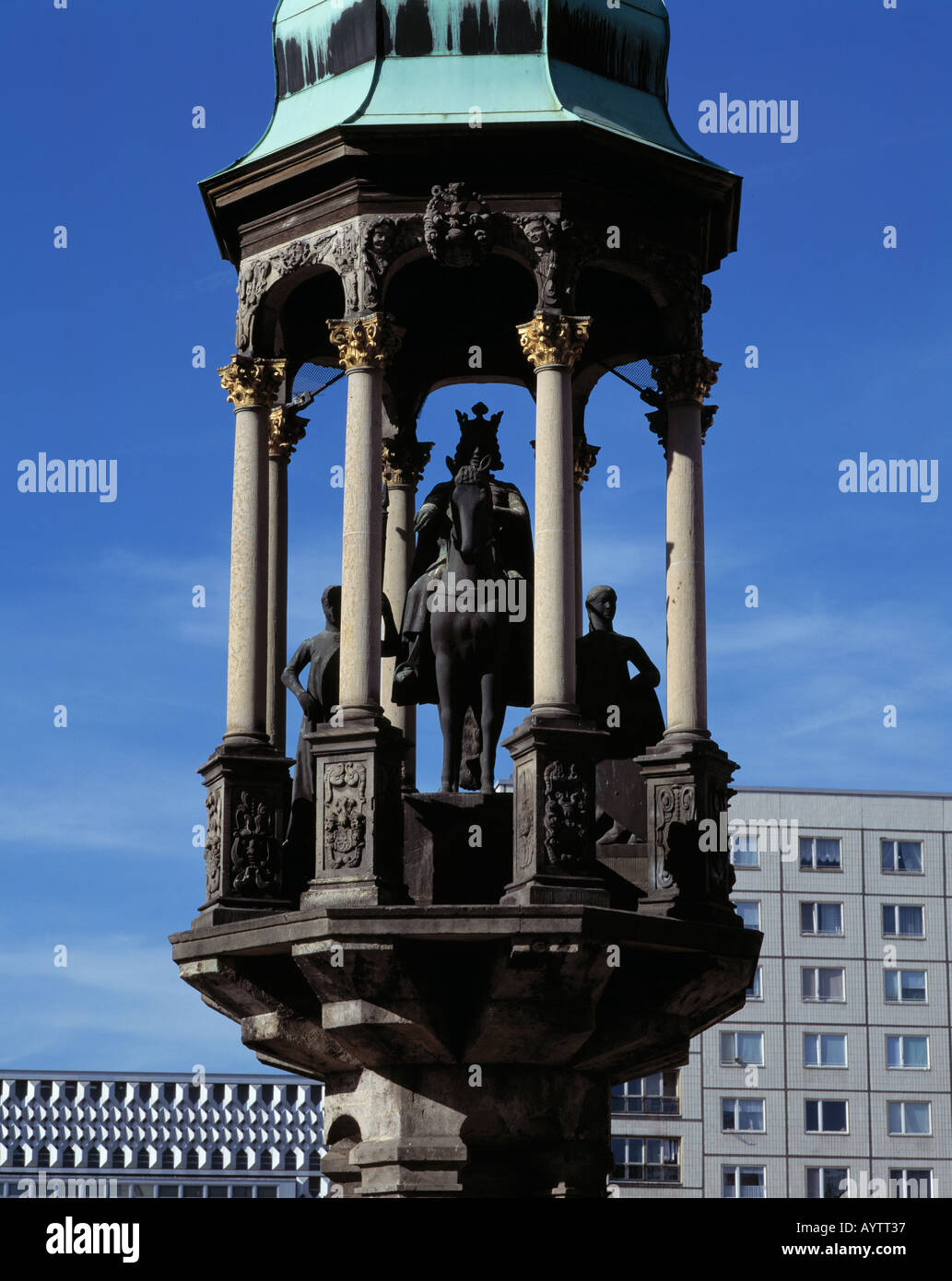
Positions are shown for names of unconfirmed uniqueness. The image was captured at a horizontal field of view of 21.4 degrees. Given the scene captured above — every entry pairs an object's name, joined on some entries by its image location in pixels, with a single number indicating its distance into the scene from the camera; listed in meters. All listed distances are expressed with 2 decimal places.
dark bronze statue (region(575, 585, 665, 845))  23.86
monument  21.25
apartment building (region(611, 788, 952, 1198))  97.75
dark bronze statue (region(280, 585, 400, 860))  23.12
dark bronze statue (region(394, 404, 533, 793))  23.48
